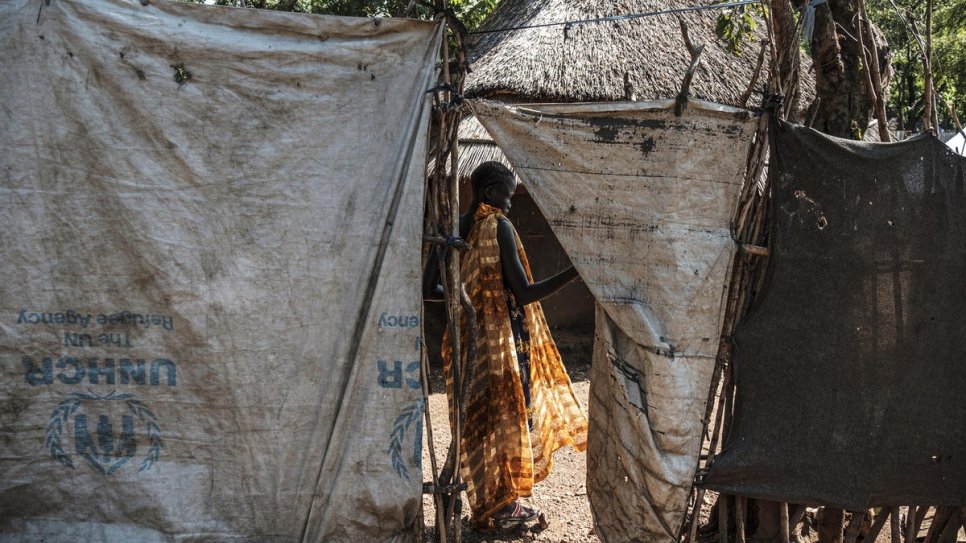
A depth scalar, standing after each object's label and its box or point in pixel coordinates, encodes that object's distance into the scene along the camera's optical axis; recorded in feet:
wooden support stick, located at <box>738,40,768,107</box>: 9.53
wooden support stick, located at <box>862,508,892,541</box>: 10.26
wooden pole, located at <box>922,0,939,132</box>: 9.82
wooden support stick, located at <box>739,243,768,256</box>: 9.36
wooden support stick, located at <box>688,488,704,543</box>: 9.73
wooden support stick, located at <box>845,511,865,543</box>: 10.13
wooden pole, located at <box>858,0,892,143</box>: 10.25
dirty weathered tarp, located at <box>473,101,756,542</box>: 9.12
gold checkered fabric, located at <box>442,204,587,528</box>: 11.32
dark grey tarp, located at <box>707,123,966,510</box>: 9.41
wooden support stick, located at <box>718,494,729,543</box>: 10.20
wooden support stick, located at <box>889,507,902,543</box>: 10.44
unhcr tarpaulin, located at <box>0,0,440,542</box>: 8.59
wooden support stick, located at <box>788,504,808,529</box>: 10.33
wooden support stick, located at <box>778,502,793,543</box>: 9.89
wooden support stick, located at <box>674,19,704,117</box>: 8.67
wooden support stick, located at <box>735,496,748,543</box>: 9.89
